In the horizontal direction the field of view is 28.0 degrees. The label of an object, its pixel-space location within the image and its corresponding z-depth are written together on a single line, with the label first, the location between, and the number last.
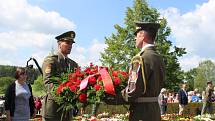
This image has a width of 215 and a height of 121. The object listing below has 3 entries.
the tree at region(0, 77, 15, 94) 72.04
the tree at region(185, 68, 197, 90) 47.84
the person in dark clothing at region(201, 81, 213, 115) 19.33
